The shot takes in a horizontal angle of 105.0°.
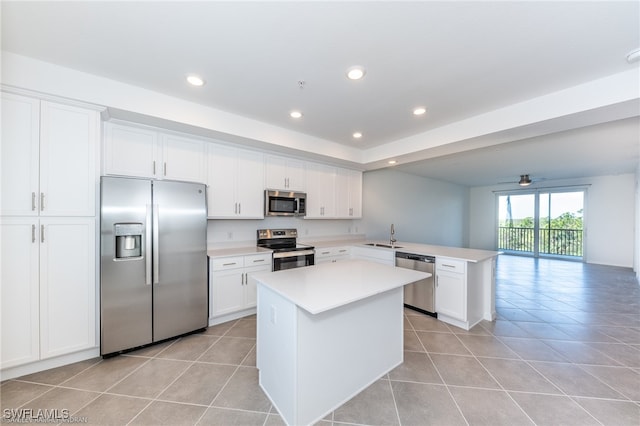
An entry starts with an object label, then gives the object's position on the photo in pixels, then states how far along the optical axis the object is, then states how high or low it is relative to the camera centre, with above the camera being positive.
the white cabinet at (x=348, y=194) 4.75 +0.38
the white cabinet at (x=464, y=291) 3.00 -1.00
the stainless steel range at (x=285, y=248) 3.51 -0.54
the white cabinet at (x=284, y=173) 3.83 +0.64
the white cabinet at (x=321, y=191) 4.34 +0.38
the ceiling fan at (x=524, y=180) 6.38 +0.87
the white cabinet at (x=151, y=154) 2.61 +0.67
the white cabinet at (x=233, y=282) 3.03 -0.90
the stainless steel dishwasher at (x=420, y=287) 3.34 -1.05
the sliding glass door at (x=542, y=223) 7.41 -0.31
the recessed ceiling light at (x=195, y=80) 2.24 +1.24
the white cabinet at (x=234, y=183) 3.29 +0.41
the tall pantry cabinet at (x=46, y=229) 1.99 -0.15
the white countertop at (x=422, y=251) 3.09 -0.54
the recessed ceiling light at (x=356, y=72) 2.08 +1.22
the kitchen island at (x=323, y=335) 1.59 -0.92
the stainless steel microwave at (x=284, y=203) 3.74 +0.15
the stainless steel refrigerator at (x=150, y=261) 2.33 -0.51
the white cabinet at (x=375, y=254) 3.82 -0.70
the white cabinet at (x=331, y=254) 4.07 -0.71
